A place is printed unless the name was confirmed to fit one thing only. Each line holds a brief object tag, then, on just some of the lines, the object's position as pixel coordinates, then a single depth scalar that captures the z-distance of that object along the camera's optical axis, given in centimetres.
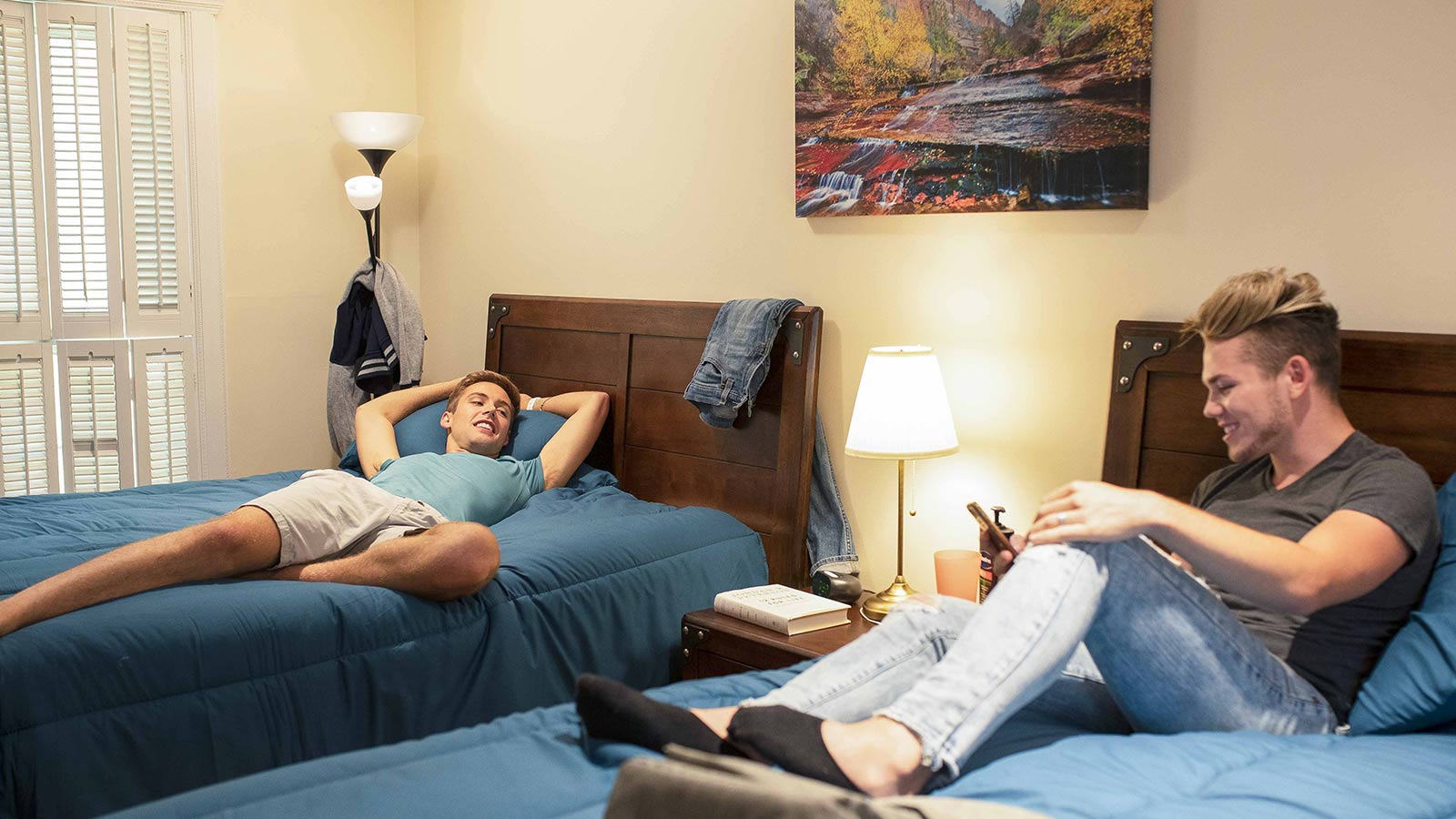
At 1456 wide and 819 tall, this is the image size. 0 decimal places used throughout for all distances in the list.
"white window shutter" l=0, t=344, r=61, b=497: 385
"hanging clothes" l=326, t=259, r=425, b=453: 409
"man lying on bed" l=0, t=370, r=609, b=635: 216
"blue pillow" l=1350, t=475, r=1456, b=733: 171
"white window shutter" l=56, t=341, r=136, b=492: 395
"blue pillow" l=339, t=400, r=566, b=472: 343
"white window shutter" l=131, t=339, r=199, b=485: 407
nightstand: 252
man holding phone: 158
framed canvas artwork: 252
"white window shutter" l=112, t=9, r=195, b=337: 395
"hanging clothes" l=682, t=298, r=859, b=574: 308
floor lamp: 402
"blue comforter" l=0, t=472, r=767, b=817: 192
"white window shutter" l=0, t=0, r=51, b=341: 379
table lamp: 266
